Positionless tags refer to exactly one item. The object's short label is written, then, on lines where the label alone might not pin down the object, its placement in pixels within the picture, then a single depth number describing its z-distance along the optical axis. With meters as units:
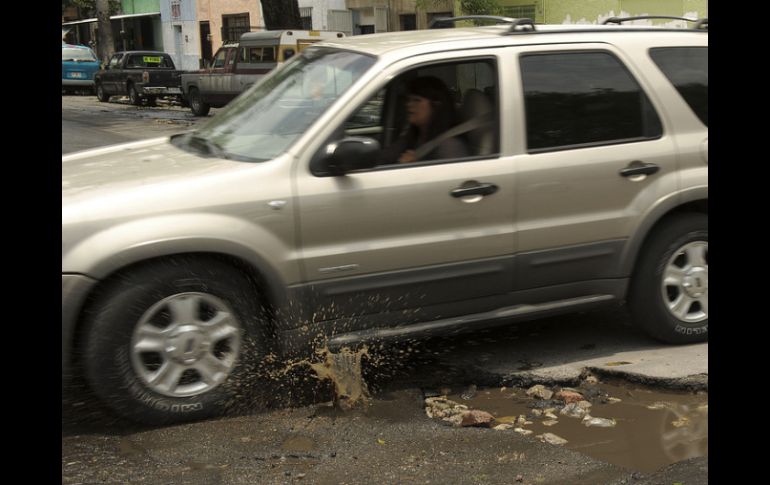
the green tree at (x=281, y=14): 19.00
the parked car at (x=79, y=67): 34.62
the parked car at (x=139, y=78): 27.77
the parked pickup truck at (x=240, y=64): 20.75
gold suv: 4.14
